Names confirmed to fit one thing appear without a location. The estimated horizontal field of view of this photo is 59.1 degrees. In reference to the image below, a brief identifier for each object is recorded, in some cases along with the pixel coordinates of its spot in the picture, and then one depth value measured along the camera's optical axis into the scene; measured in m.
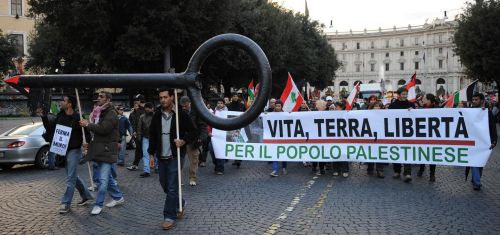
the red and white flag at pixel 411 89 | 15.60
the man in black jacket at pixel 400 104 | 10.09
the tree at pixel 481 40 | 28.89
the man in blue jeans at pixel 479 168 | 8.69
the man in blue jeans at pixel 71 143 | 7.05
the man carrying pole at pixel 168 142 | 6.17
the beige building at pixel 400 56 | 119.19
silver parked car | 11.49
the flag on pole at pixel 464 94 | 10.87
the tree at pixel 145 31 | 20.98
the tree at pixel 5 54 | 35.25
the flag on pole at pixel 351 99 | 12.49
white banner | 8.94
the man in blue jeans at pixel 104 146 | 6.88
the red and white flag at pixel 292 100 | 11.88
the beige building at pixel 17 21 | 51.81
